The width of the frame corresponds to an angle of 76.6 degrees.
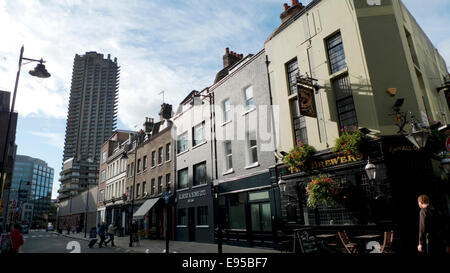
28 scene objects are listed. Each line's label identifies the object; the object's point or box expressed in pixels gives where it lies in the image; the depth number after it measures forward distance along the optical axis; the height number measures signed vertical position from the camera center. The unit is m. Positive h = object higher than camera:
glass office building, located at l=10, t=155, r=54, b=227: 158.69 +26.76
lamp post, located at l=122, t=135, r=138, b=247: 20.09 +0.03
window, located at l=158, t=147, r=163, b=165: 29.03 +6.30
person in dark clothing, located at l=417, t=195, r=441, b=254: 5.77 -0.56
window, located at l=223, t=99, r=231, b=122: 20.32 +7.25
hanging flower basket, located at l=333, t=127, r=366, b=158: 11.35 +2.58
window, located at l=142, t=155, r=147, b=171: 32.00 +6.10
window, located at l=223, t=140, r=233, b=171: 19.69 +3.96
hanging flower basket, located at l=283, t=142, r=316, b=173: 13.34 +2.50
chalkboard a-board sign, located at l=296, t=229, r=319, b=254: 8.59 -0.92
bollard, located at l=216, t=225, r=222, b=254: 10.41 -0.84
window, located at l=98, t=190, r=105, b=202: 44.78 +3.93
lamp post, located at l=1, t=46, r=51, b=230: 12.67 +6.68
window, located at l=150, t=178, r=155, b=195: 29.20 +3.13
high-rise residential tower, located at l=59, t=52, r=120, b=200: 150.25 +63.32
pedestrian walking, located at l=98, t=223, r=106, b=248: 20.06 -0.75
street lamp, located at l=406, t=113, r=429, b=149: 9.77 +2.23
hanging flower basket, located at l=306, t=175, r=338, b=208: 12.00 +0.74
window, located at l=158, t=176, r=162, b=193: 27.92 +3.30
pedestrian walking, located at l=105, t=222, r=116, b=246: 20.67 -0.82
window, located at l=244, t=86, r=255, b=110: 18.54 +7.37
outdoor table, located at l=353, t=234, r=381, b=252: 10.63 -1.20
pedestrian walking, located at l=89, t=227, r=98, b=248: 23.86 -0.88
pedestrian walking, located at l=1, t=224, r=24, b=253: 8.73 -0.43
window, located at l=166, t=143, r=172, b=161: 27.54 +6.36
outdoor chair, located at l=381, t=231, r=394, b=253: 9.42 -1.15
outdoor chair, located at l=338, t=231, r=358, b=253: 10.22 -1.27
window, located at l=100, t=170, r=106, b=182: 46.03 +7.26
